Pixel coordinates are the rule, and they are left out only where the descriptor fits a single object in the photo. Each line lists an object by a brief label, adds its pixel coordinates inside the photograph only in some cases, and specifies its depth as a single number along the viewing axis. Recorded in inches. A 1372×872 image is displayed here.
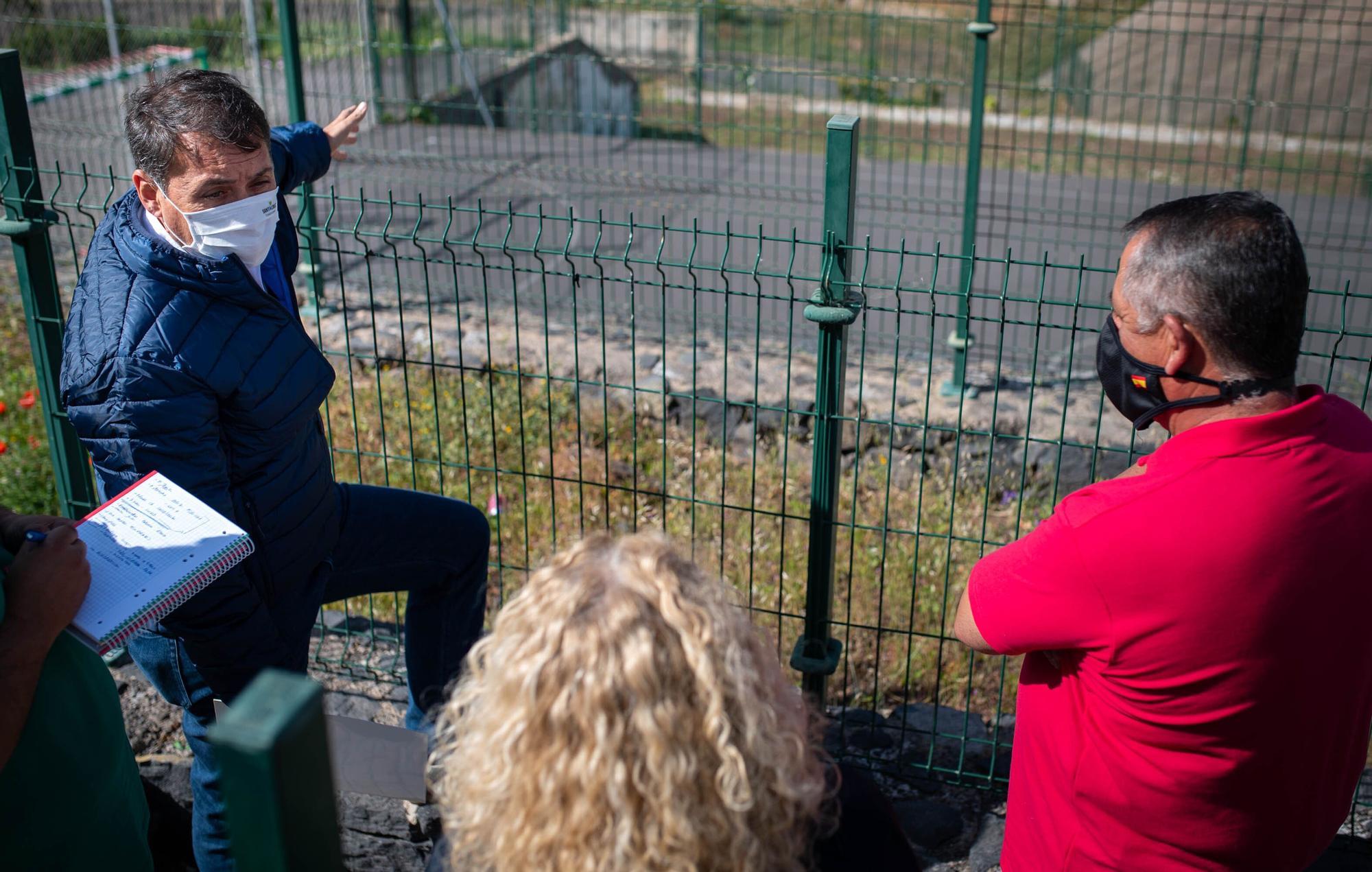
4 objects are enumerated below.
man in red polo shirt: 63.5
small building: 373.1
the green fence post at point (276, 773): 41.4
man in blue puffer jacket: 84.7
